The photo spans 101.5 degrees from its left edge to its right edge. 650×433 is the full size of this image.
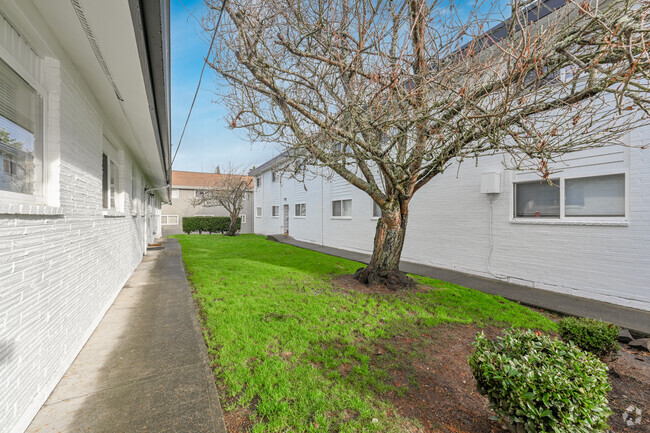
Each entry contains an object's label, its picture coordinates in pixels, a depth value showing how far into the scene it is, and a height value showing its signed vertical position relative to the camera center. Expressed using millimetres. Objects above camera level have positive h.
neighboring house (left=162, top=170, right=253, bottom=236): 23391 +894
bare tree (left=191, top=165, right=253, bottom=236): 18891 +1711
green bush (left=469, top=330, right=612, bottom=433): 1642 -1127
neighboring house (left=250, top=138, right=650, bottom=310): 4934 -188
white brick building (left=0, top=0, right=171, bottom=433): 1786 +522
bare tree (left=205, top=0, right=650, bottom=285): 2891 +1963
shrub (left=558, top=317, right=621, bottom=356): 3107 -1424
